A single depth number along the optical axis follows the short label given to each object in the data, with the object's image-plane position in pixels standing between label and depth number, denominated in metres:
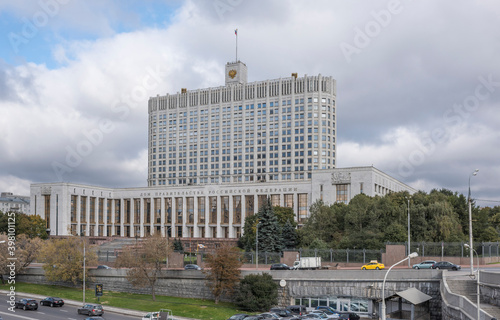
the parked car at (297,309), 52.53
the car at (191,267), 68.44
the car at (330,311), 47.97
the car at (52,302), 57.62
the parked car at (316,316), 45.84
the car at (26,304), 55.00
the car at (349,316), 47.44
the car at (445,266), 55.62
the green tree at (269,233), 87.50
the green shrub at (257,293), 53.69
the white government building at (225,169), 130.50
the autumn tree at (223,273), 56.47
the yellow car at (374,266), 59.38
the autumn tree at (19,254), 71.75
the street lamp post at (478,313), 27.97
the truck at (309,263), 59.03
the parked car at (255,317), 44.62
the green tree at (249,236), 92.69
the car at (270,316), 45.38
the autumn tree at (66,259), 67.81
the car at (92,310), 51.09
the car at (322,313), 46.91
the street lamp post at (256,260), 65.98
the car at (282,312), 49.78
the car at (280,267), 62.82
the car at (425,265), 57.94
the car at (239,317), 45.49
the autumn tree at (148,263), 62.00
